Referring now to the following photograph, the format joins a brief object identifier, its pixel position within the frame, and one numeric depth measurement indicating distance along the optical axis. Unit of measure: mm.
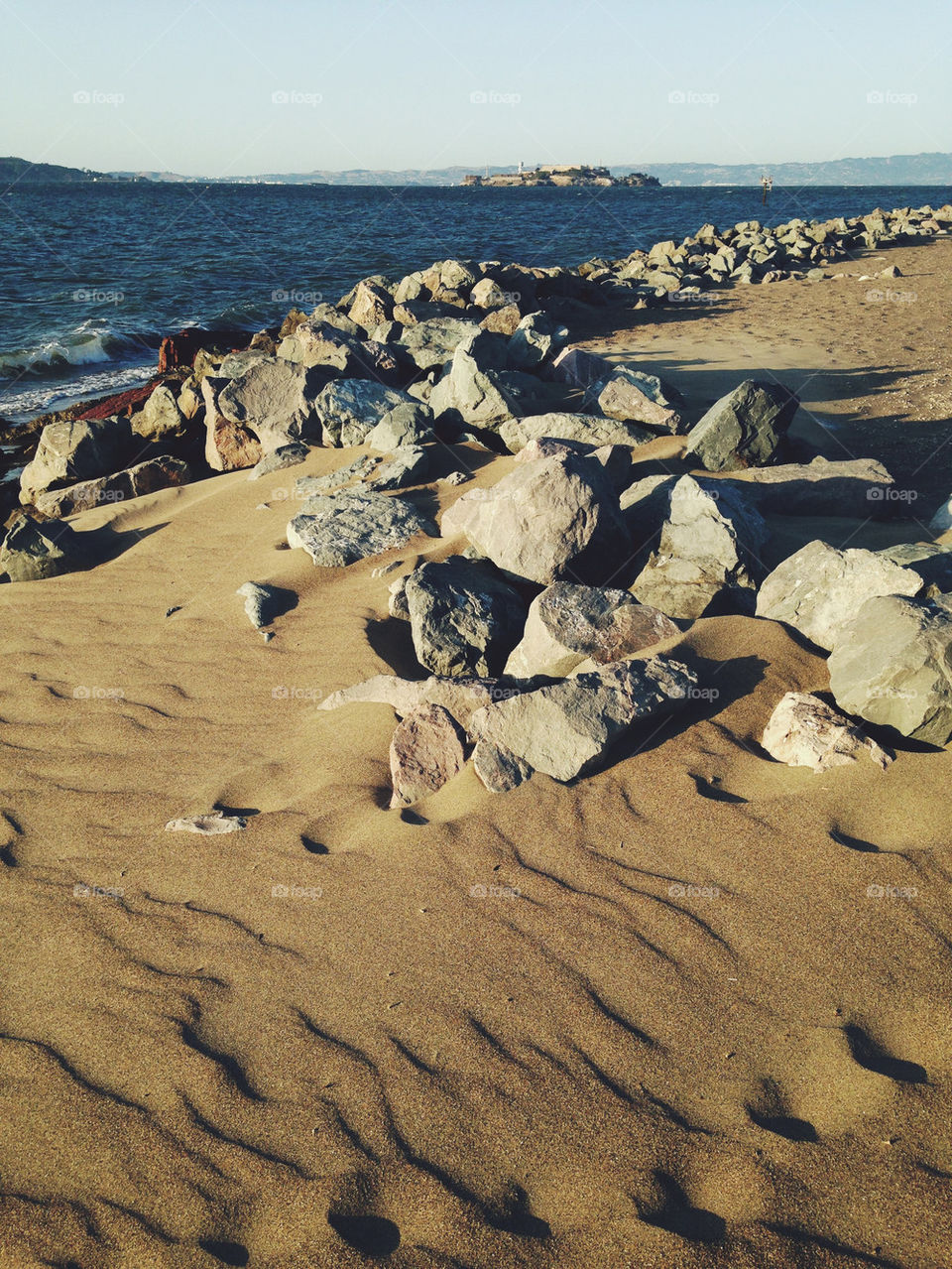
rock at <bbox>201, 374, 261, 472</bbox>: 8633
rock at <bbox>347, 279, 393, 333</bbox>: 12711
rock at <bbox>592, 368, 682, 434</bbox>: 7742
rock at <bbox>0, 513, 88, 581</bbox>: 6660
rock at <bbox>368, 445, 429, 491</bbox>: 6793
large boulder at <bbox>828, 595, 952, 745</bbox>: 3572
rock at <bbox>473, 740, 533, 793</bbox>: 3645
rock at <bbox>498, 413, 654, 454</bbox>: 7277
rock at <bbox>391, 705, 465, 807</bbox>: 3773
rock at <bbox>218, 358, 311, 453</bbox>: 8312
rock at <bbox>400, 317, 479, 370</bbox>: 9984
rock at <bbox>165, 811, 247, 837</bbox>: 3715
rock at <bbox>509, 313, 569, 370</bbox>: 9883
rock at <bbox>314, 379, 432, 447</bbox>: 7875
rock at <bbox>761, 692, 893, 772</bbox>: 3576
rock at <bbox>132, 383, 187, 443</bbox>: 10164
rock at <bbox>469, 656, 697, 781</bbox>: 3654
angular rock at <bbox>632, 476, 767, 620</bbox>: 4934
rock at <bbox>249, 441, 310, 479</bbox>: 7754
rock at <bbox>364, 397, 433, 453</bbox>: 7398
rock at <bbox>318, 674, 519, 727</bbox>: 4004
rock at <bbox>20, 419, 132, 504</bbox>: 9305
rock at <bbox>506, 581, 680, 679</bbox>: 4293
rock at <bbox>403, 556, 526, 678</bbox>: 4652
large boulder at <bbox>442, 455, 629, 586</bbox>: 4969
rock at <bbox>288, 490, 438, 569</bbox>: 6004
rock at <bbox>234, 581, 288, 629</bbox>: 5441
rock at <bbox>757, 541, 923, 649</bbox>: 4359
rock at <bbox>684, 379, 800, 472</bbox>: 6832
